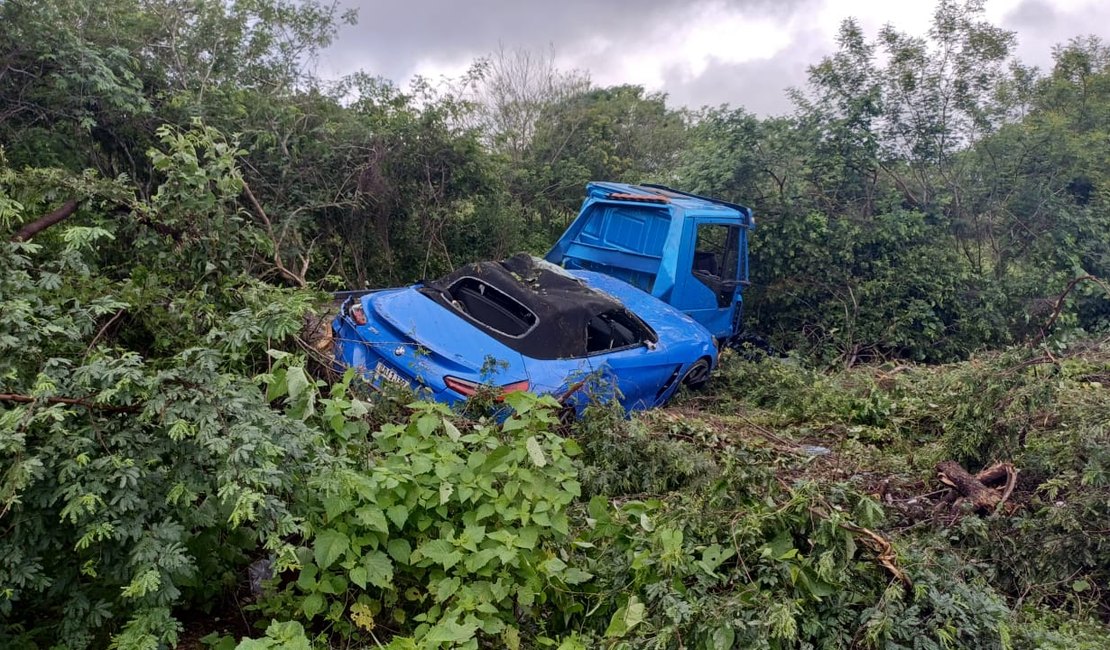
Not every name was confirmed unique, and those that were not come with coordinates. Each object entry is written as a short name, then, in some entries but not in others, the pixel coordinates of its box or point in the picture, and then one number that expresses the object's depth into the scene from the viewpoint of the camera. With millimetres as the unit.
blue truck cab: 7750
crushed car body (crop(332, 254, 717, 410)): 5164
